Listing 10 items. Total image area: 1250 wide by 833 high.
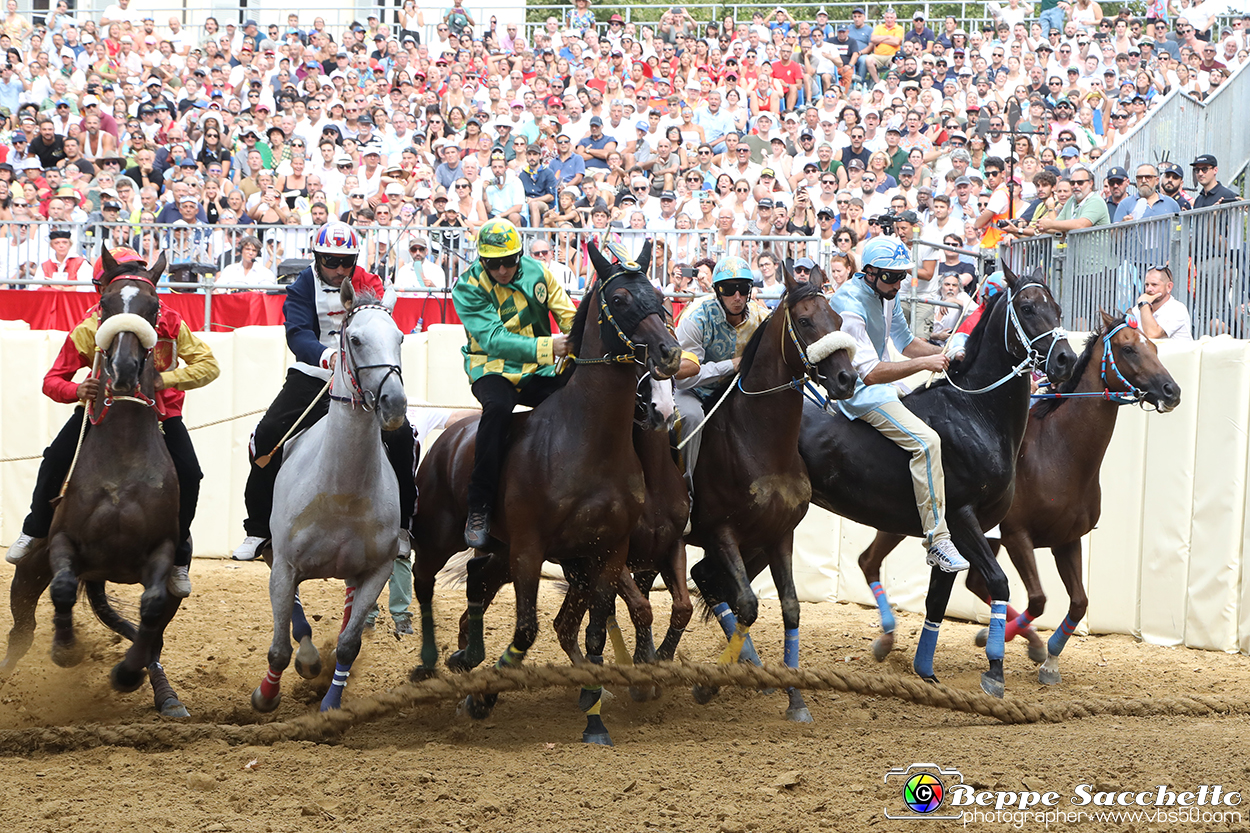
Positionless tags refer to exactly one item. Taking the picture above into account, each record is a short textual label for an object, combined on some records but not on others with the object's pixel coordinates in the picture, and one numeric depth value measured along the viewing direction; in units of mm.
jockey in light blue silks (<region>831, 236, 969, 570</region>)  15680
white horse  12656
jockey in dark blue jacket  14727
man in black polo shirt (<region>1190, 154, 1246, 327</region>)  19797
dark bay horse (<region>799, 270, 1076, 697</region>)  16172
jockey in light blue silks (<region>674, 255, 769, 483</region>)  15711
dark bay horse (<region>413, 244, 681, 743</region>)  12992
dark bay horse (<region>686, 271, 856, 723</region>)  14828
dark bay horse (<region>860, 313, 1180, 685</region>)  17578
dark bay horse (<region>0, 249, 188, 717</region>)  13586
